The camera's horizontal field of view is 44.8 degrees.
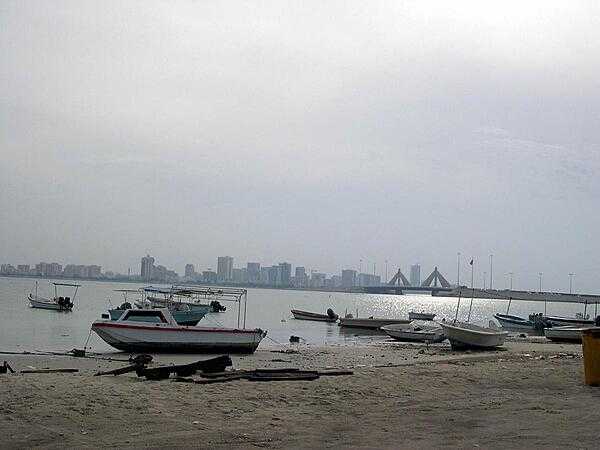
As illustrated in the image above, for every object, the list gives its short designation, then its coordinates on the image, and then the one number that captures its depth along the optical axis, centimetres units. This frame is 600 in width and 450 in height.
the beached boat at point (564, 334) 3994
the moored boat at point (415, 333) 4003
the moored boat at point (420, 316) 7862
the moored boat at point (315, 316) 7594
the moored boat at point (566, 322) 5516
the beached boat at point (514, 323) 6444
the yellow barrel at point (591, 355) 1448
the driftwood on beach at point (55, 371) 1740
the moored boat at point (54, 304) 7556
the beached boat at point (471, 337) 3097
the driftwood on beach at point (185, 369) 1464
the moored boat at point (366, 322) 5816
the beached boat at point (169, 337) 2805
